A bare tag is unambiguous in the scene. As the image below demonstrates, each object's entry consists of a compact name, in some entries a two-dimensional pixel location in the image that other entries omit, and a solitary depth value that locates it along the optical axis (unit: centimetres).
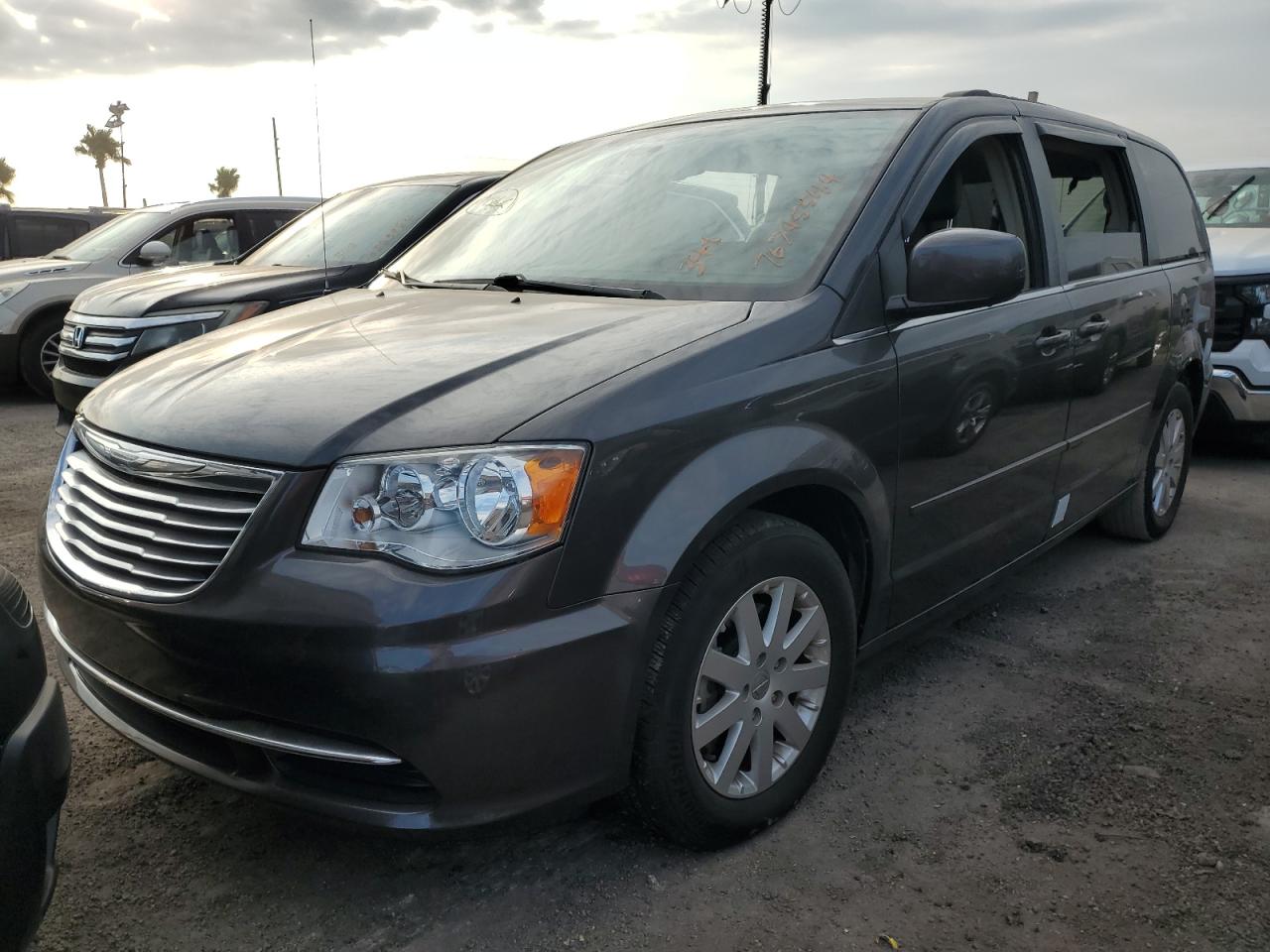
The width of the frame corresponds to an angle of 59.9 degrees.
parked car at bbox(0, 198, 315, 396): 878
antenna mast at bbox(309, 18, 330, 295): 556
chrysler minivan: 198
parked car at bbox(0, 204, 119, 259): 1129
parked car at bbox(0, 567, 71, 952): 169
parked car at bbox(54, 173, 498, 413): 596
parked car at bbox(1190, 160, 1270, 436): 629
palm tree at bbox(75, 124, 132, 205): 8119
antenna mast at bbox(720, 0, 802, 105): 1583
